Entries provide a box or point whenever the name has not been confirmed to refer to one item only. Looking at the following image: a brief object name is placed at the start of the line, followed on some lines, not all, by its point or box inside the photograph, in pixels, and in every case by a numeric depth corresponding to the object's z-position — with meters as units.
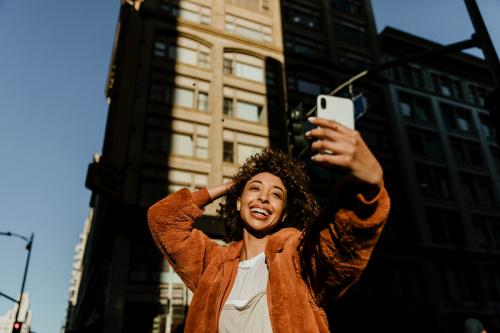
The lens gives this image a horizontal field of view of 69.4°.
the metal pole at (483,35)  4.94
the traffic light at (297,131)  5.90
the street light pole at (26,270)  20.55
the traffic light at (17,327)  17.27
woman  1.48
